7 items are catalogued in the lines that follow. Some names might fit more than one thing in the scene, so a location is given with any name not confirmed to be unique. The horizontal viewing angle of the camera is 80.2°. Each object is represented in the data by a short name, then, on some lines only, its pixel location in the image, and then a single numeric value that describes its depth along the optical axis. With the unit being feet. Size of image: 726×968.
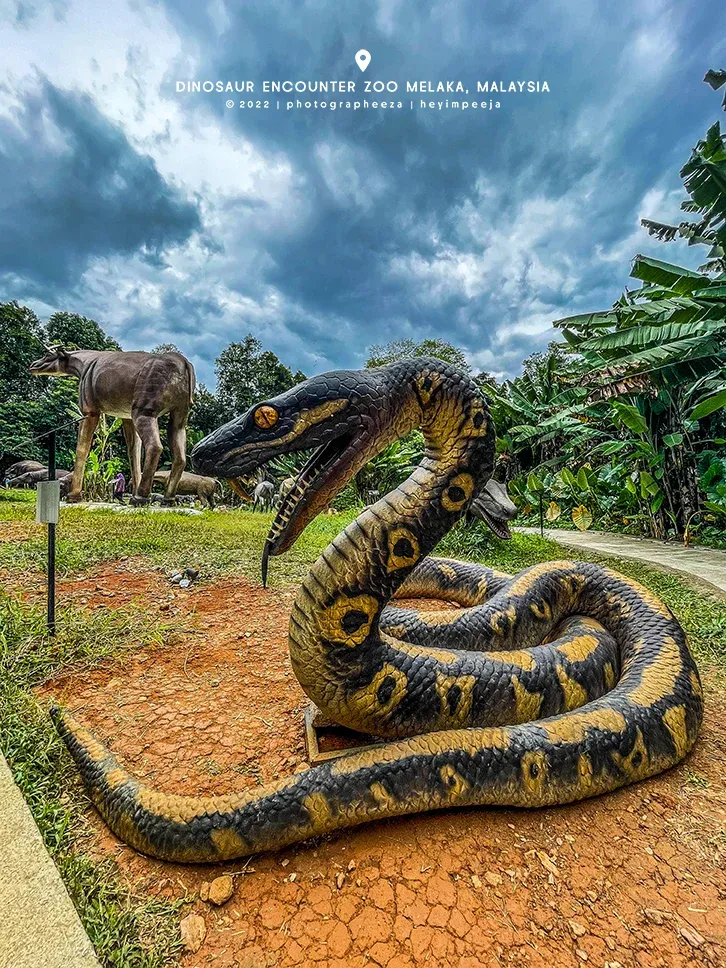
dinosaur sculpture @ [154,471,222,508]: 36.19
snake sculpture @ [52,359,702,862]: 4.28
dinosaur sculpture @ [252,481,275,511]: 33.46
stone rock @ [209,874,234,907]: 3.92
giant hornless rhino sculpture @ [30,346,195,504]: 21.13
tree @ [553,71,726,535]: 18.21
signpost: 7.70
